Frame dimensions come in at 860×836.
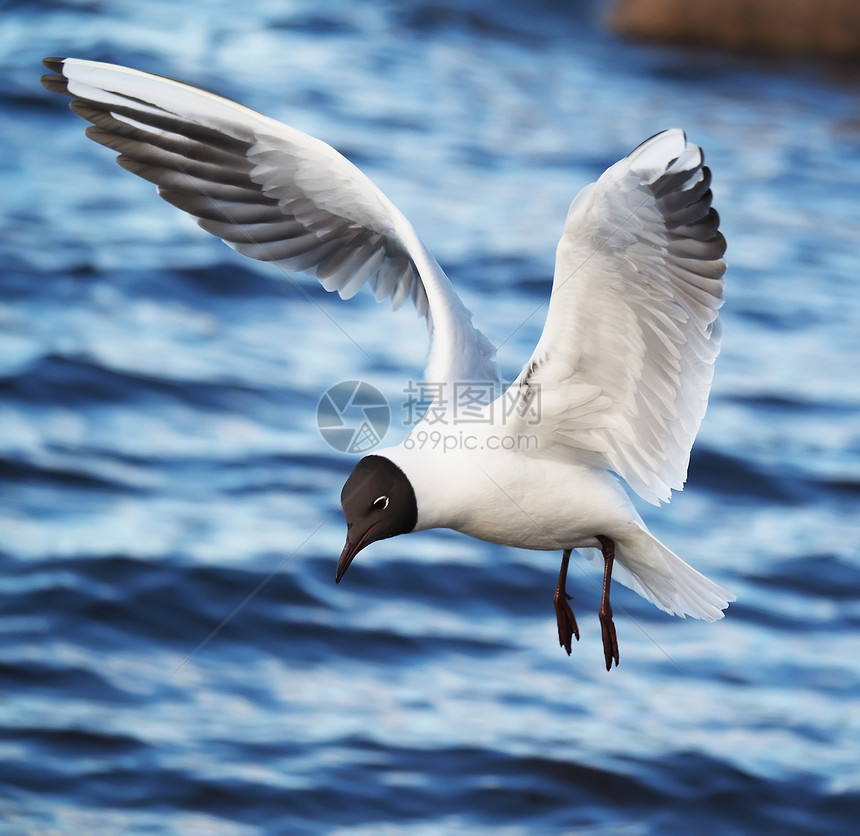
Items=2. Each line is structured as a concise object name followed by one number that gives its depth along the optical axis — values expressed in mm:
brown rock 33469
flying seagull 8953
